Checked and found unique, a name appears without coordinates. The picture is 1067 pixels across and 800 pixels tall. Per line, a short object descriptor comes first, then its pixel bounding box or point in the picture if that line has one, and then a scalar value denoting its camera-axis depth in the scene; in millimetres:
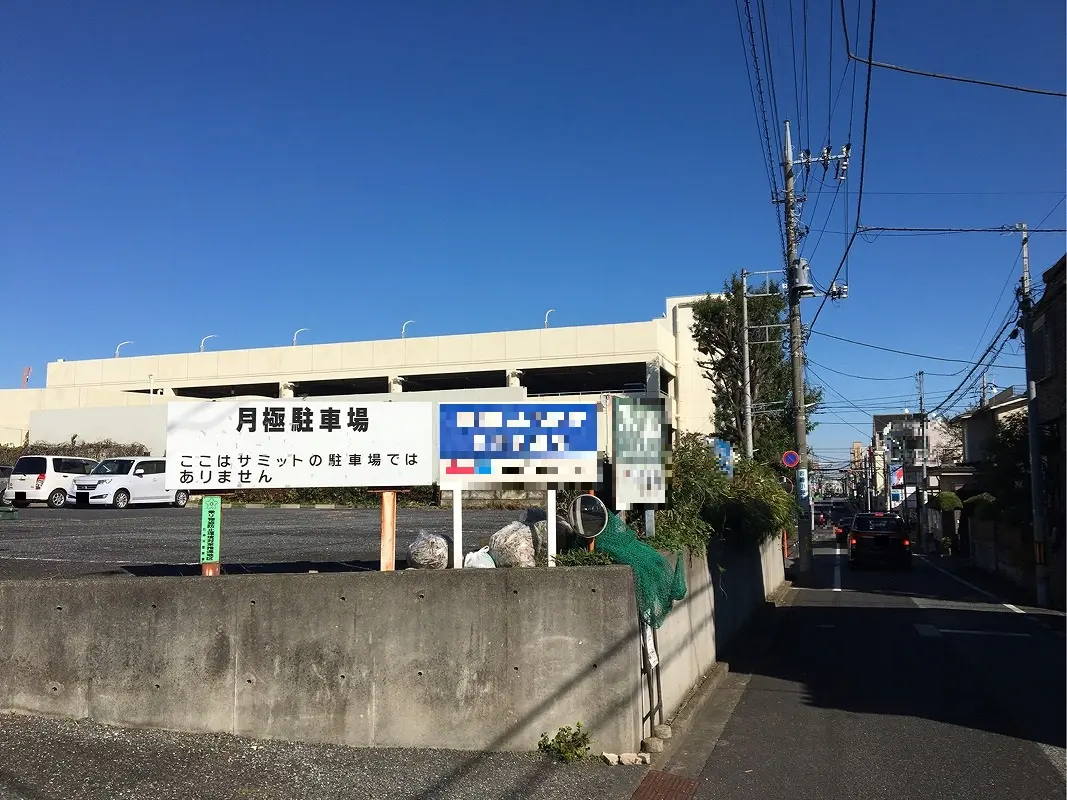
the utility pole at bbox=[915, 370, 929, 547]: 39156
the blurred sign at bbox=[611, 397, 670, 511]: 7750
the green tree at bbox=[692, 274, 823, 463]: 30797
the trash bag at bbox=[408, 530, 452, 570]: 6973
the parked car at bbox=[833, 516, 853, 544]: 39594
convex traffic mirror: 6965
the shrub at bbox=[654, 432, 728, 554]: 8438
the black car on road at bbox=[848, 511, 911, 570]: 25719
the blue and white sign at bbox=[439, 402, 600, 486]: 7121
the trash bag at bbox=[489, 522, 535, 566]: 6820
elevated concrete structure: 47656
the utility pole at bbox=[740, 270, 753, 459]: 28059
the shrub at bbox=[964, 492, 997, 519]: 22500
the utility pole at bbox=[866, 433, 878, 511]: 80744
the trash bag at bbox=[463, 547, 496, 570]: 6977
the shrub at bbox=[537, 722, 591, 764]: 6070
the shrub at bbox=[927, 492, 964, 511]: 36562
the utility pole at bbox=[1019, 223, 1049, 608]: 17777
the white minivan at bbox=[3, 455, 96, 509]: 26078
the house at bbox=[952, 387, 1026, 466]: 29431
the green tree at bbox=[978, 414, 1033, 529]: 20609
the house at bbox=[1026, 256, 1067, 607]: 18984
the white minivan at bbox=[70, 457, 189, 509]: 26375
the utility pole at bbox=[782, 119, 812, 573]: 23609
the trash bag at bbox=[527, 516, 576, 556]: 7223
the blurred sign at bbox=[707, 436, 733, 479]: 11798
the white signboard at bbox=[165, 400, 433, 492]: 7016
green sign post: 7008
